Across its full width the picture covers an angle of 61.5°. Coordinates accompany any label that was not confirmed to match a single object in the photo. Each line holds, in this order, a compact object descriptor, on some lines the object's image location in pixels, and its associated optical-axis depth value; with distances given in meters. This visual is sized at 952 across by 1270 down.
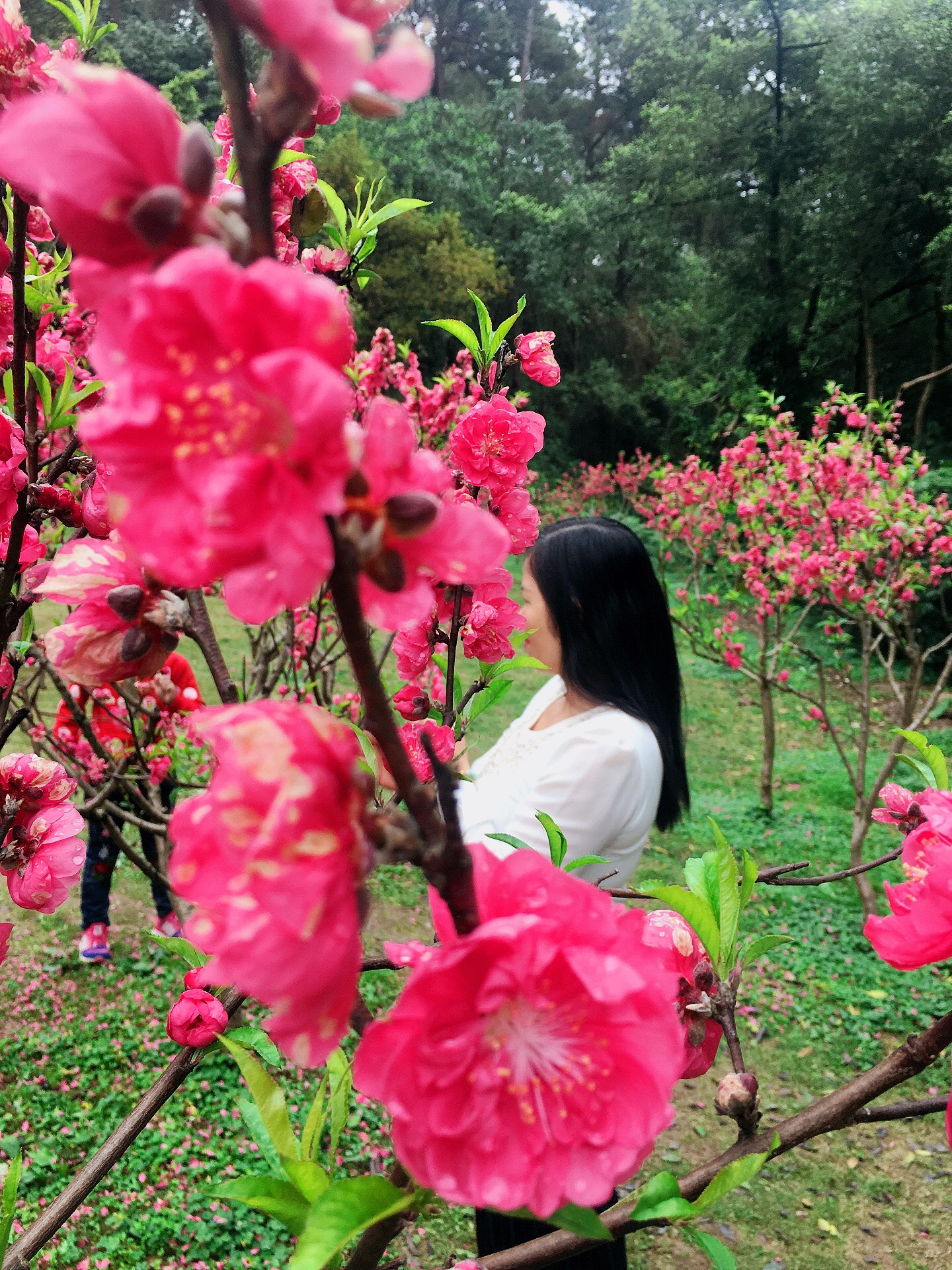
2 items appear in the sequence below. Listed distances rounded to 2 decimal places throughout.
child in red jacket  3.30
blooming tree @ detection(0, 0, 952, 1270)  0.31
